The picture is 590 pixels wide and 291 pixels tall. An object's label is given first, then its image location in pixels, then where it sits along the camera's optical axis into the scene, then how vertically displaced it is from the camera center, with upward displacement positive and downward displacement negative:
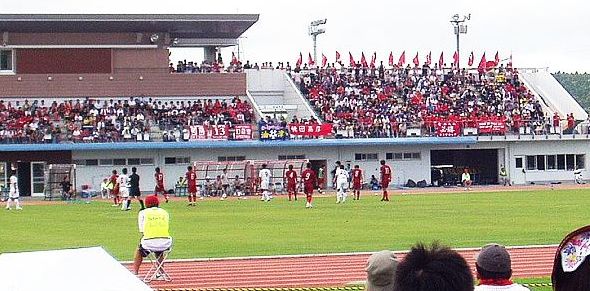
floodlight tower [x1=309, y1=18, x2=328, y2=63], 90.75 +9.17
